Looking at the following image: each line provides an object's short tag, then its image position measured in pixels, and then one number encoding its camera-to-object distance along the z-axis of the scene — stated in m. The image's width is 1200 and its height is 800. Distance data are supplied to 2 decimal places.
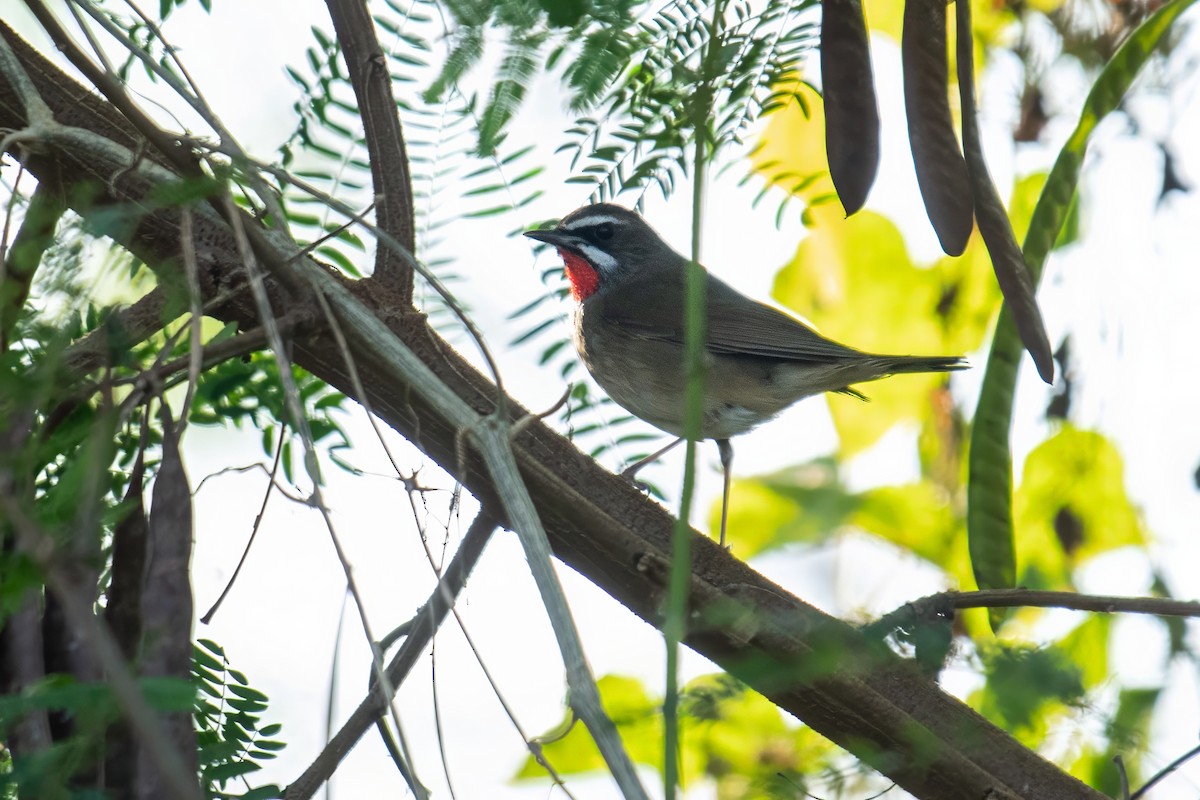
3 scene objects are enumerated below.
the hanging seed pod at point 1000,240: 5.64
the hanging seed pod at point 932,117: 5.52
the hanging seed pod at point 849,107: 5.32
